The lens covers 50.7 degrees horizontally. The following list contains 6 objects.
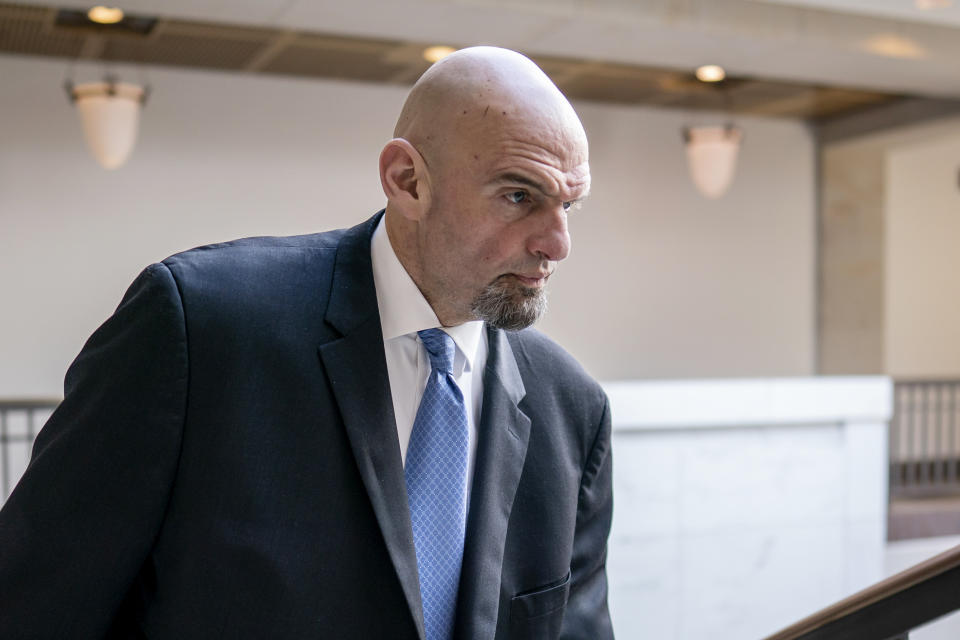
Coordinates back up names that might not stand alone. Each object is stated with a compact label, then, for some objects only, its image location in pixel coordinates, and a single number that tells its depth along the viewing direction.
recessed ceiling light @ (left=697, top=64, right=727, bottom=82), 7.60
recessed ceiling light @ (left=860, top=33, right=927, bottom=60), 7.21
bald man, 1.26
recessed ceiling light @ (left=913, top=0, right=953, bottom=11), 6.54
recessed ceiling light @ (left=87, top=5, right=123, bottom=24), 6.57
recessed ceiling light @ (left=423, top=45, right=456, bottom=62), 7.78
